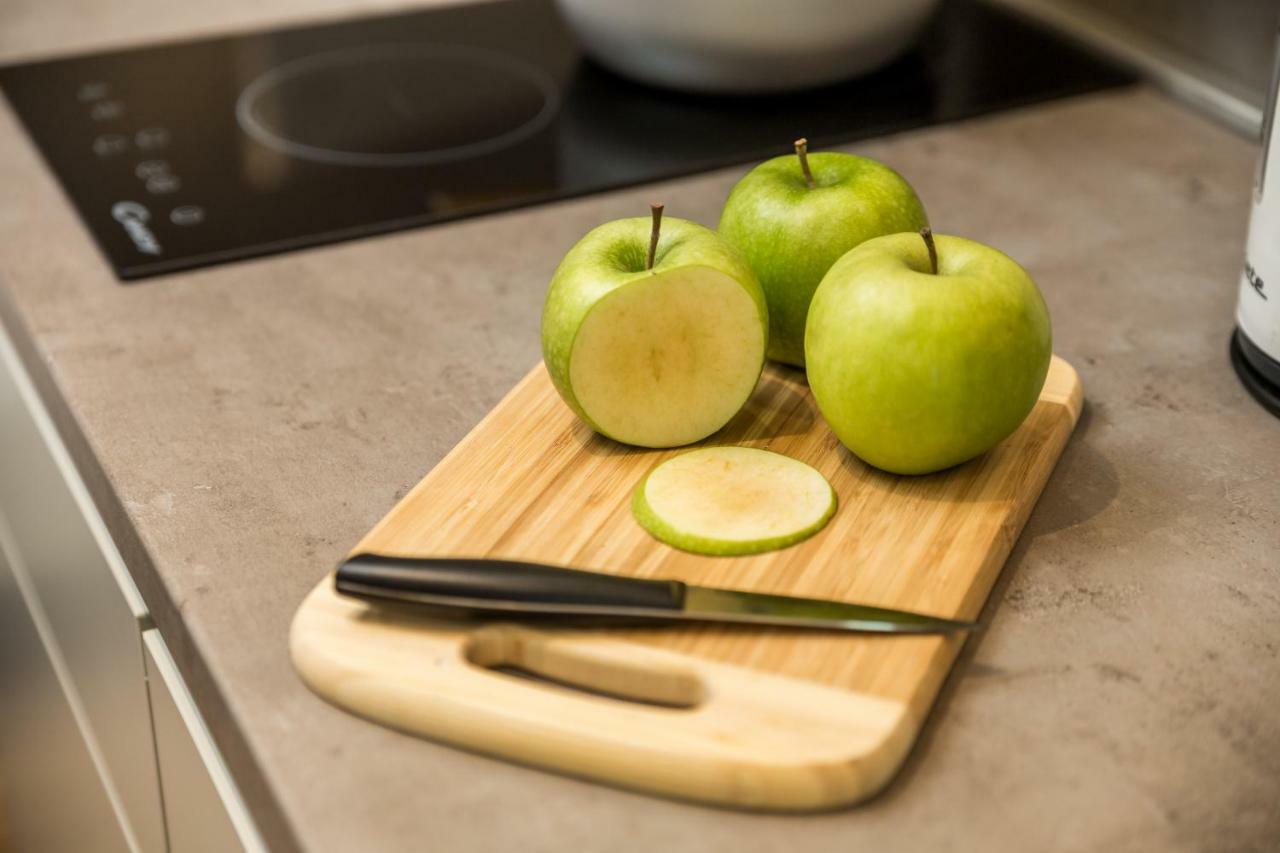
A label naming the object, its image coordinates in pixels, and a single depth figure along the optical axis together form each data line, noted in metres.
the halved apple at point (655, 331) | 0.70
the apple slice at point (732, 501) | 0.66
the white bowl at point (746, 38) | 1.12
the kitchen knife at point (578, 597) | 0.60
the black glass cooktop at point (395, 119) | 1.06
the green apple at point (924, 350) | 0.65
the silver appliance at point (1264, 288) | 0.76
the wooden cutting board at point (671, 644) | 0.55
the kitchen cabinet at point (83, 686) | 0.76
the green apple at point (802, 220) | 0.75
